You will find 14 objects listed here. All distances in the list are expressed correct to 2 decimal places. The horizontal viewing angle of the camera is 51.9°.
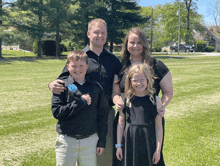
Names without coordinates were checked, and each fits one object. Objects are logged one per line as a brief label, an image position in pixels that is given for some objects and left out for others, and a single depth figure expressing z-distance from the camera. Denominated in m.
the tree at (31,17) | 31.11
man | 2.94
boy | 2.46
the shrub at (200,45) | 60.78
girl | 2.59
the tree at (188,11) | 62.97
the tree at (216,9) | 63.24
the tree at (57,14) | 32.69
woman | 2.80
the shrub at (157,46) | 64.94
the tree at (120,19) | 35.72
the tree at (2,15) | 28.72
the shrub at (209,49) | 61.50
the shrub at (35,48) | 38.41
